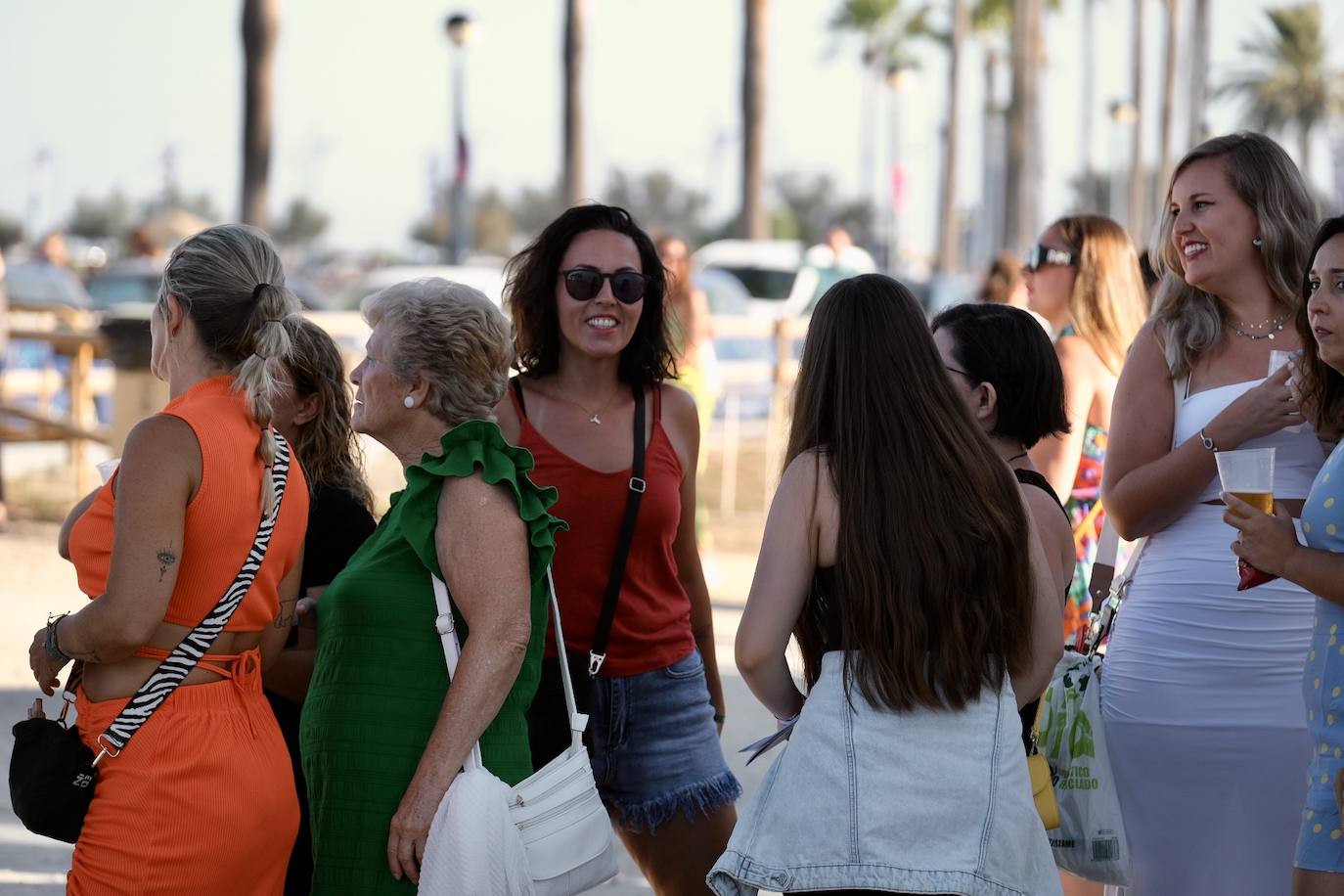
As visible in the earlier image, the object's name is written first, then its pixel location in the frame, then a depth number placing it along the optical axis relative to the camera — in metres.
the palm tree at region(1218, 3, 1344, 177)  94.69
